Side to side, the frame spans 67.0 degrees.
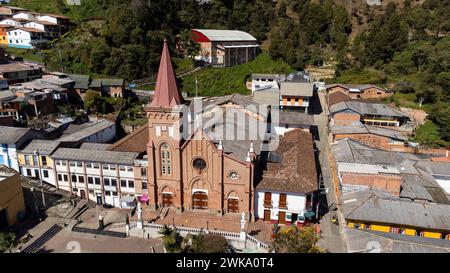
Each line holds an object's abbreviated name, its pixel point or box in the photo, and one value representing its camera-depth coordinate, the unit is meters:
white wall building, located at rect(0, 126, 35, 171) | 37.41
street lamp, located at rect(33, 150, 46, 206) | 36.78
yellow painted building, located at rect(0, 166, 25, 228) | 31.03
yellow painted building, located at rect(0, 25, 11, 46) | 77.38
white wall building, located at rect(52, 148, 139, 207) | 35.44
